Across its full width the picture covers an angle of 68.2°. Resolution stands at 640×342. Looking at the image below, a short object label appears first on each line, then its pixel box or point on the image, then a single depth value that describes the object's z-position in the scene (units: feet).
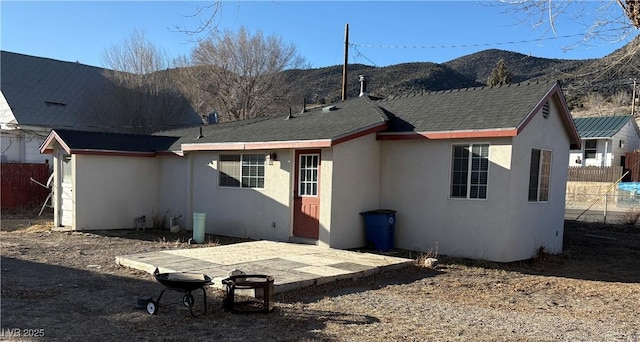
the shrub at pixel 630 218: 60.13
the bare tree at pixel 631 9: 21.77
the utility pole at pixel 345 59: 70.59
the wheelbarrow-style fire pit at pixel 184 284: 18.76
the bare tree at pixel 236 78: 112.78
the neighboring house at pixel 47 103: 80.48
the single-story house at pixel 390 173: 34.27
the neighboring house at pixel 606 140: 120.67
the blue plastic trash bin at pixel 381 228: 37.29
